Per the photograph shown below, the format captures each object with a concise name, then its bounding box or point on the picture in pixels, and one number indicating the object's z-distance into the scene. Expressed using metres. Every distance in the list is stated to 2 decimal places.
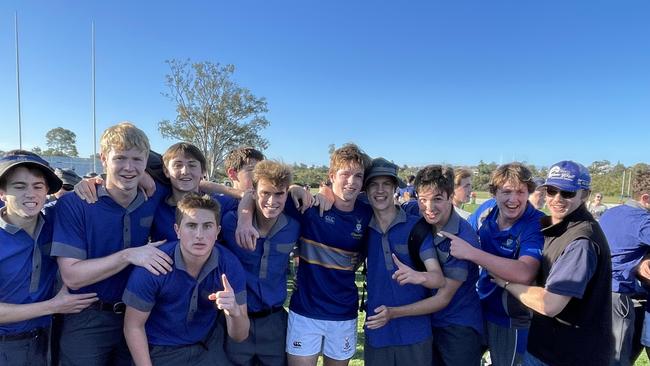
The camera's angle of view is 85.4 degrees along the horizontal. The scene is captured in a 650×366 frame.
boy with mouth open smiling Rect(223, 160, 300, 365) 3.04
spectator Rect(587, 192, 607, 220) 12.55
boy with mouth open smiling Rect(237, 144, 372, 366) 3.25
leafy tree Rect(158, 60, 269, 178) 29.33
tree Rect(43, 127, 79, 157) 73.25
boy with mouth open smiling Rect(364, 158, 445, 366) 2.89
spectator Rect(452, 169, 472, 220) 6.45
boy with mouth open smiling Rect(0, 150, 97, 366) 2.42
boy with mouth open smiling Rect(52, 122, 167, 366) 2.56
